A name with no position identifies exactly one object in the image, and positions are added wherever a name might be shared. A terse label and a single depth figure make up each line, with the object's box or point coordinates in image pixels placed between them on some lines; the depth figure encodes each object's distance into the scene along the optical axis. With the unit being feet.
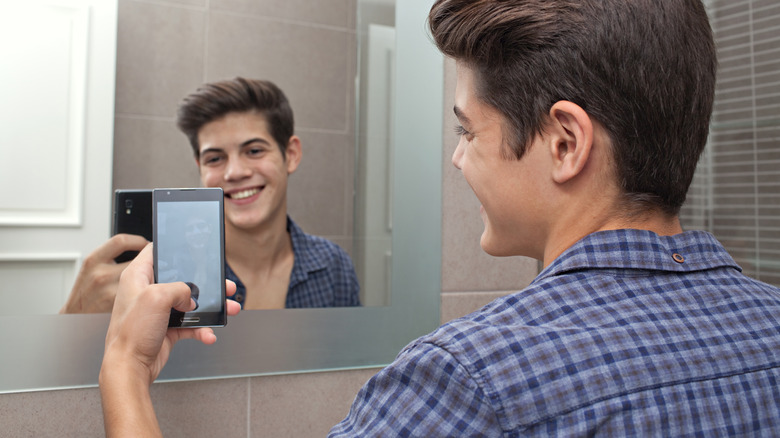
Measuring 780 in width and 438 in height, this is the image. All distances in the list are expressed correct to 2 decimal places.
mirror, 2.54
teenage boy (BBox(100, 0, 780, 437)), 1.30
